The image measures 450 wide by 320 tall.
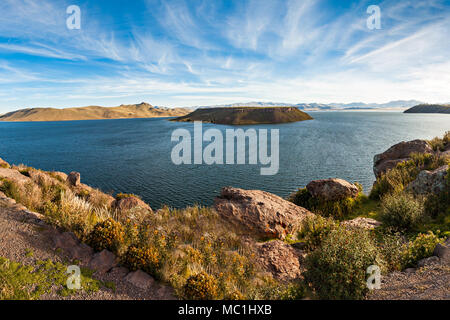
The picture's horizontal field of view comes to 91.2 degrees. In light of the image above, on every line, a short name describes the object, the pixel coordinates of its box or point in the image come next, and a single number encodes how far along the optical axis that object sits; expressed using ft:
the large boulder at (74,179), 55.49
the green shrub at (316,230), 27.64
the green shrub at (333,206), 43.45
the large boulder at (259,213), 33.65
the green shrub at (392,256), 21.17
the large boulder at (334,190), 44.88
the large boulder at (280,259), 24.52
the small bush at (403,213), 29.91
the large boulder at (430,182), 35.45
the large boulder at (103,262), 19.08
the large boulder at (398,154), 56.65
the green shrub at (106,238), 21.17
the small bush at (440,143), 59.31
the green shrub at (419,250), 21.75
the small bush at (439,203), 32.63
